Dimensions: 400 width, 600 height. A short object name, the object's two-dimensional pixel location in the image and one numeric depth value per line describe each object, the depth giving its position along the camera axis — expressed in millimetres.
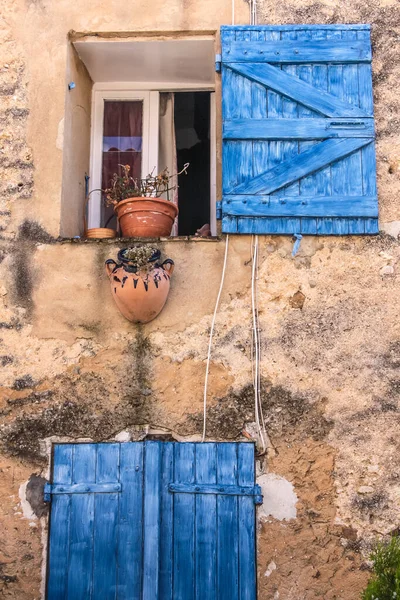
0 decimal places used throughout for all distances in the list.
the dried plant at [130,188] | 4664
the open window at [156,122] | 5145
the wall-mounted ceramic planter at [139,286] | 4164
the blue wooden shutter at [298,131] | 4391
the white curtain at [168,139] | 5309
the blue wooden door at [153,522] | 3963
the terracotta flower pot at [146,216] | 4488
